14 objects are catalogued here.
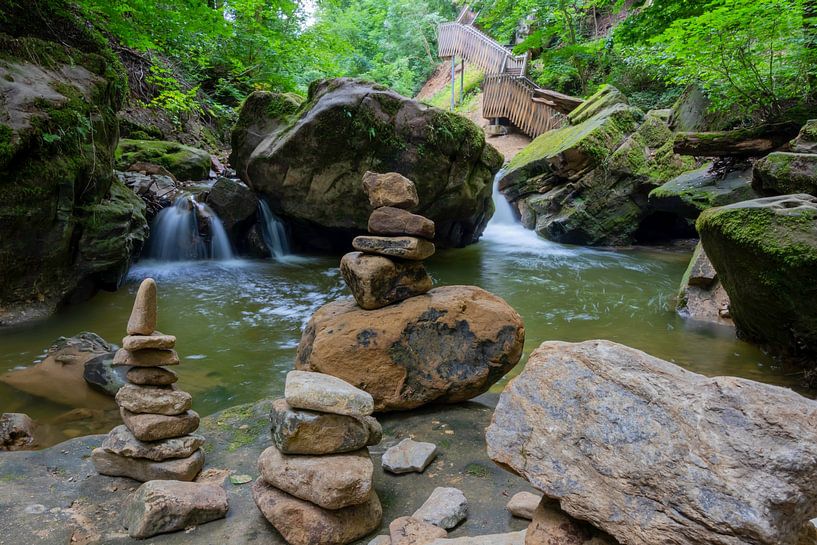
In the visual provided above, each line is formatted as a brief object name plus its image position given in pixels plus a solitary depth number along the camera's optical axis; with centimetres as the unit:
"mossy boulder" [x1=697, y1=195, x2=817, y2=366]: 493
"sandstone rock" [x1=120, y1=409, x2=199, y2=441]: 341
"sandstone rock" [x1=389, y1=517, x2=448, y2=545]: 251
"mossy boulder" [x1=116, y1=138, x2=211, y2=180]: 1267
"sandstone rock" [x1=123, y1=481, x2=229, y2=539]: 274
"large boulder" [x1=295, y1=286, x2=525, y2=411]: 427
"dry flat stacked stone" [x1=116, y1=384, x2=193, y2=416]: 349
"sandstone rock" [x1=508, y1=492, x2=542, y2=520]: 272
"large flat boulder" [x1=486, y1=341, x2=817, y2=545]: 158
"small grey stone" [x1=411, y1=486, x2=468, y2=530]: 272
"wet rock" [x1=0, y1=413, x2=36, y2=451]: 405
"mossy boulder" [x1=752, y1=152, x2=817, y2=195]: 626
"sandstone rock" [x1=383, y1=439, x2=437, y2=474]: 341
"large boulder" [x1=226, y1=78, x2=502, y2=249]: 1049
